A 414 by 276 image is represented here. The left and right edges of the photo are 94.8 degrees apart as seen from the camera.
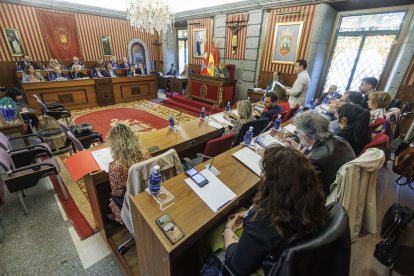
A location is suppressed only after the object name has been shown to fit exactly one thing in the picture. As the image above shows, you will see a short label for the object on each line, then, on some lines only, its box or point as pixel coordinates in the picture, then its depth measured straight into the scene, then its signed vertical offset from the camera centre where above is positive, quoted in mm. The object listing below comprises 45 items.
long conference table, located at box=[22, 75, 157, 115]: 5018 -987
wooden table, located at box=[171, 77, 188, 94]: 7250 -840
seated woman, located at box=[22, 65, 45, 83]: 5133 -572
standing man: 3654 -412
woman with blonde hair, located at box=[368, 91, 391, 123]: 2564 -460
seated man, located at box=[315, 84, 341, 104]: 4207 -630
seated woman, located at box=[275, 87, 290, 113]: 3248 -578
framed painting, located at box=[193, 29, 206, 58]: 7297 +671
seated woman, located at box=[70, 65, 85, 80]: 5954 -544
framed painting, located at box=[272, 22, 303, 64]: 5079 +560
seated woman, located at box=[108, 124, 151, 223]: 1439 -687
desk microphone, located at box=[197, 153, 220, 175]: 1458 -783
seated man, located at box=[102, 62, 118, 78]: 6586 -500
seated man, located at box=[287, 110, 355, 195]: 1388 -583
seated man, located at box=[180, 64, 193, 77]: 7857 -413
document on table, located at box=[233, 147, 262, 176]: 1551 -783
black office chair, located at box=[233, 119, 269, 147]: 2247 -745
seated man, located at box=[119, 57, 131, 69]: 7596 -302
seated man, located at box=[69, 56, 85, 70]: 6737 -263
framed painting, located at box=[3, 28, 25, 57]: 6132 +353
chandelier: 4469 +1021
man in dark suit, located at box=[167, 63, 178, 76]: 8320 -520
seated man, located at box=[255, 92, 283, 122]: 2727 -584
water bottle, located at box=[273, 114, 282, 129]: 2443 -716
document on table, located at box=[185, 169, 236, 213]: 1171 -807
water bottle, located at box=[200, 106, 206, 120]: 2797 -749
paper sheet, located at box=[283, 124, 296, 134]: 2451 -797
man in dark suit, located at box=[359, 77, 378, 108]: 3175 -292
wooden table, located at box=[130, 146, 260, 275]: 974 -821
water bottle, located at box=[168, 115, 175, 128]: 2391 -748
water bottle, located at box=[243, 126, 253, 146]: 1922 -714
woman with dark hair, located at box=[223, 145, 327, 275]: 769 -551
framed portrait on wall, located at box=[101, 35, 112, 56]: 7903 +464
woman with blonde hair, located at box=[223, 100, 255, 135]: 2475 -631
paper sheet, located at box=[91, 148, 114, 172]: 1628 -854
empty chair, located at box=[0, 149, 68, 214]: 1885 -1171
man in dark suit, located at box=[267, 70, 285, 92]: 5105 -458
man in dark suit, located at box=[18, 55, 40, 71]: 6109 -282
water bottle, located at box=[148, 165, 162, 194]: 1159 -704
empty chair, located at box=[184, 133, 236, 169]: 1908 -840
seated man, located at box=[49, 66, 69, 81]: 5521 -570
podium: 5895 -849
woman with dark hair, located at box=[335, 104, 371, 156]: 1865 -551
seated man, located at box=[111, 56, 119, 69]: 7348 -265
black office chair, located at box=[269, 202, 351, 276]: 636 -618
